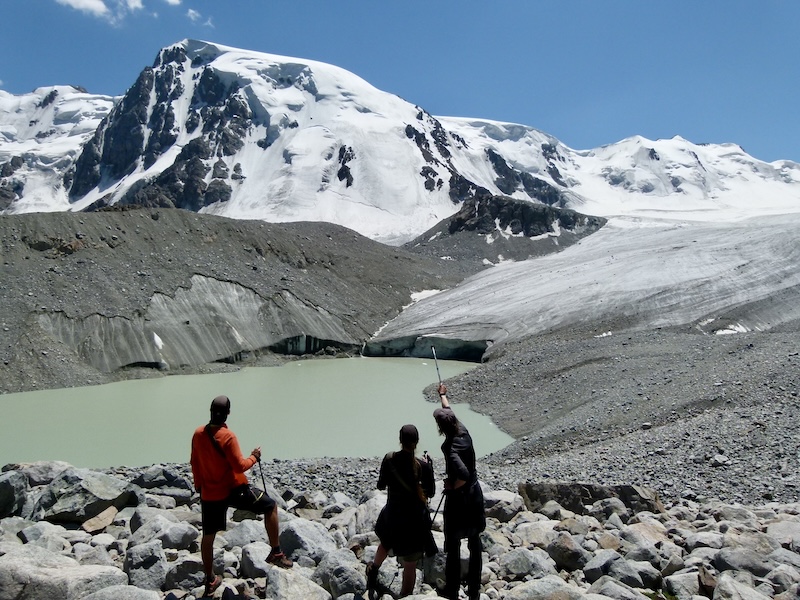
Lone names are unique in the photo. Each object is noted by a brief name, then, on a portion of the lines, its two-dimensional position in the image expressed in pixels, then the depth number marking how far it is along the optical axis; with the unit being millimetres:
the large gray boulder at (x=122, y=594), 4852
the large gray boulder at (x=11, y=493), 7629
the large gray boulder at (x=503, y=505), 8164
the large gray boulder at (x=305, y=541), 6516
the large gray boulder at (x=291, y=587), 5375
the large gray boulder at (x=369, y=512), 7787
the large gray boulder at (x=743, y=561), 5992
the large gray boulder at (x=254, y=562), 5918
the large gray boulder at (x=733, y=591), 5305
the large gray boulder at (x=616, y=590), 5426
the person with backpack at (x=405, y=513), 5676
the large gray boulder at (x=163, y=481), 9866
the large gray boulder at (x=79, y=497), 7625
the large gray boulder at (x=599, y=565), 6113
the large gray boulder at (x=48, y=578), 4930
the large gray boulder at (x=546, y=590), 5316
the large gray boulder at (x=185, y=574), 5793
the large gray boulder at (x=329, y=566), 5824
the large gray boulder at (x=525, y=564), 6270
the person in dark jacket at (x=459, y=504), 5715
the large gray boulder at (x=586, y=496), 8523
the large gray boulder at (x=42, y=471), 10055
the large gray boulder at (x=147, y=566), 5656
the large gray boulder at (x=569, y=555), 6500
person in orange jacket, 5742
